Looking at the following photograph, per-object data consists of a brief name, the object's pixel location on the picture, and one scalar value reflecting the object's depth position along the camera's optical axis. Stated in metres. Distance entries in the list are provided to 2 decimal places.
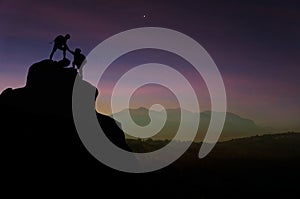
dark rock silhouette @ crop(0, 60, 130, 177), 38.06
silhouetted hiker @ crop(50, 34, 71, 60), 40.66
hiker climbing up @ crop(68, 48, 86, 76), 43.06
